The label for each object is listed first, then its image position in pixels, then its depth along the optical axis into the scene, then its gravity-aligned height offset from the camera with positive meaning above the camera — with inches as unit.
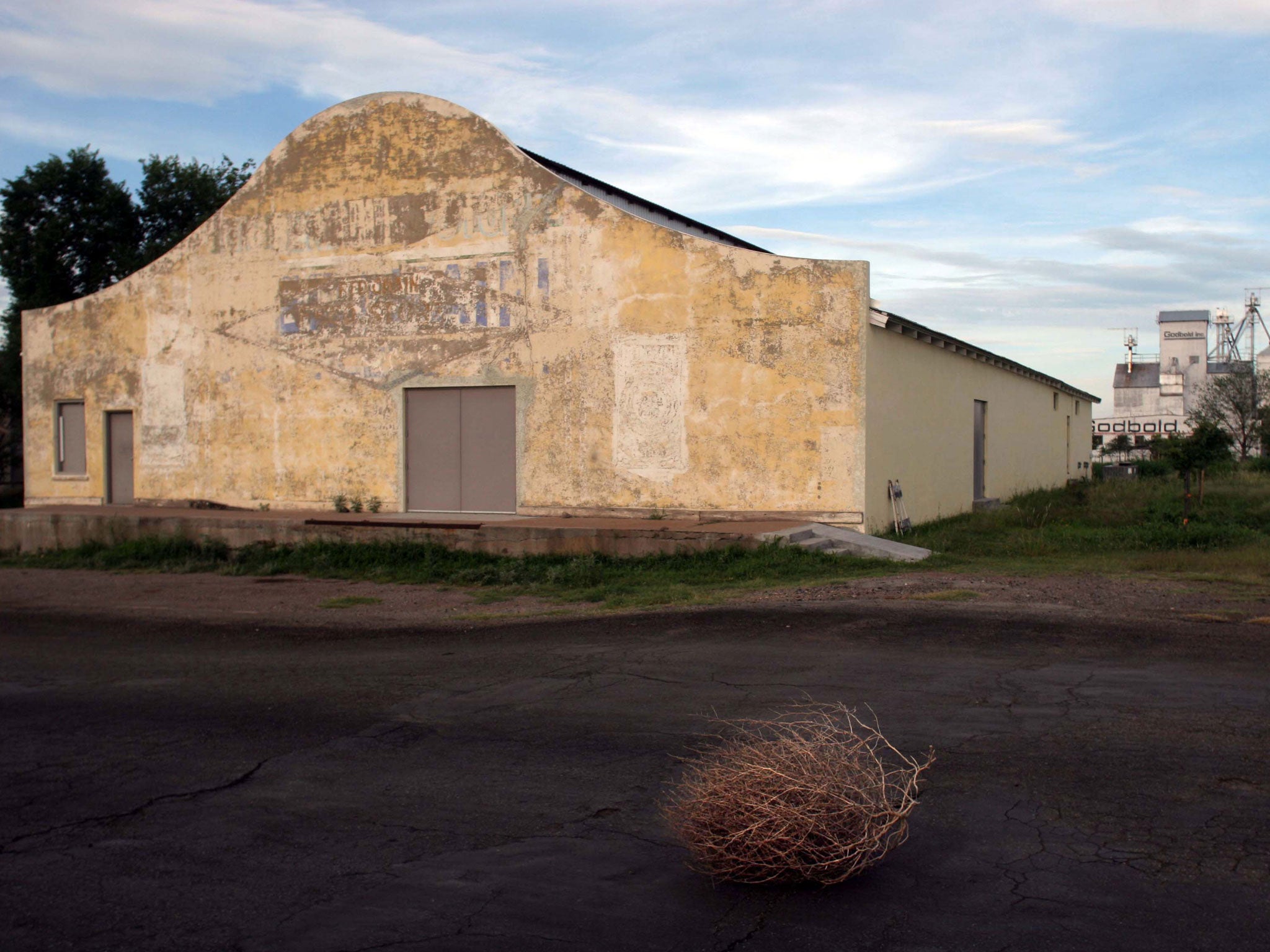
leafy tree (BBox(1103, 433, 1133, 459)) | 2438.5 +38.1
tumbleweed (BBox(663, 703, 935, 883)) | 163.6 -54.8
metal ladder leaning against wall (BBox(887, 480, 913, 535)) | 690.2 -30.7
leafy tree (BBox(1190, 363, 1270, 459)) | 2265.0 +129.0
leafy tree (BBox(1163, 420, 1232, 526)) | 938.1 +12.9
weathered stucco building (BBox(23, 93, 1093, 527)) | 646.5 +69.4
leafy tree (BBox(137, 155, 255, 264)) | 1480.1 +367.7
